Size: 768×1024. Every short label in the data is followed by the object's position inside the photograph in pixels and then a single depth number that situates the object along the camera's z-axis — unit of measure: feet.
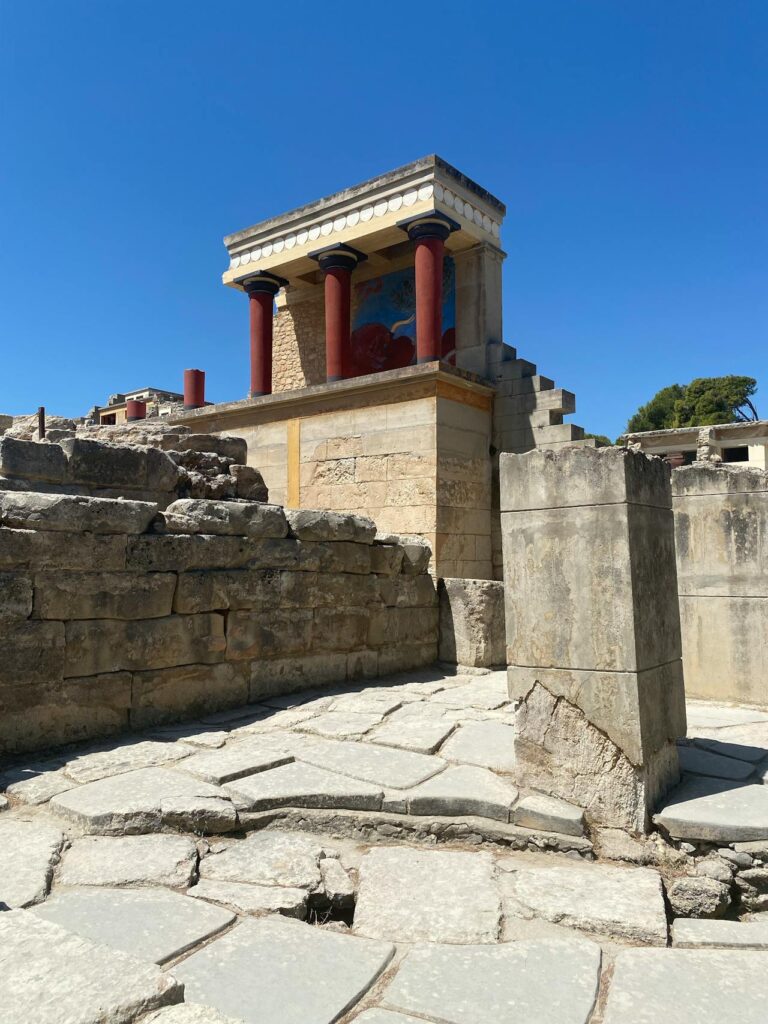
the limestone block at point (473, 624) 22.40
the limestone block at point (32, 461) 17.49
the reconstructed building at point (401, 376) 32.09
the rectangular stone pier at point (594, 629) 10.20
